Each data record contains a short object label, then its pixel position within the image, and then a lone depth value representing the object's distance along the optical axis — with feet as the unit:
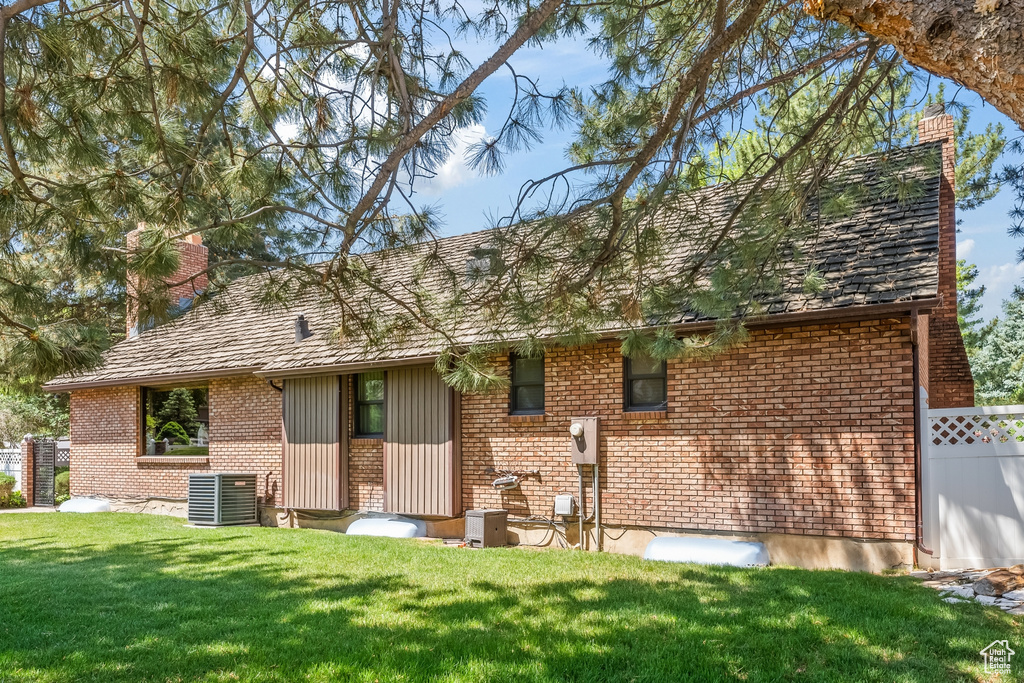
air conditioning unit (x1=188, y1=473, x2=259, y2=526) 44.88
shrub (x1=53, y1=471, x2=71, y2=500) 63.65
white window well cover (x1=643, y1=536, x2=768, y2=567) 29.40
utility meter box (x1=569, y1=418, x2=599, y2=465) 34.19
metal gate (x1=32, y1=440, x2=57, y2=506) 62.23
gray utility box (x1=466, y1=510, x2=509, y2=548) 35.58
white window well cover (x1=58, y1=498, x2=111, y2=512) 54.80
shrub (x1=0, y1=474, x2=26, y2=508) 61.62
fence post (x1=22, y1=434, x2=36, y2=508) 62.39
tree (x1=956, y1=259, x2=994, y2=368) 108.06
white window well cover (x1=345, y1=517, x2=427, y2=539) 39.50
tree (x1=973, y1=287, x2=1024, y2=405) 112.16
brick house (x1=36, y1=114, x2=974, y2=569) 28.40
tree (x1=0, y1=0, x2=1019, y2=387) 18.79
